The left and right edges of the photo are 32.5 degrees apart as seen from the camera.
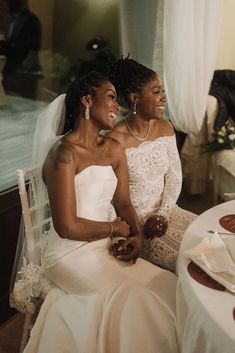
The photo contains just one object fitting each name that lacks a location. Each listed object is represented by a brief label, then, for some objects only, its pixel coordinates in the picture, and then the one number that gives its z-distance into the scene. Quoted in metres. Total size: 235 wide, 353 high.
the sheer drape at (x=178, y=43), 2.38
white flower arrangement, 2.69
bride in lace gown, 1.58
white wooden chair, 1.38
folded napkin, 0.97
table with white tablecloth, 0.82
